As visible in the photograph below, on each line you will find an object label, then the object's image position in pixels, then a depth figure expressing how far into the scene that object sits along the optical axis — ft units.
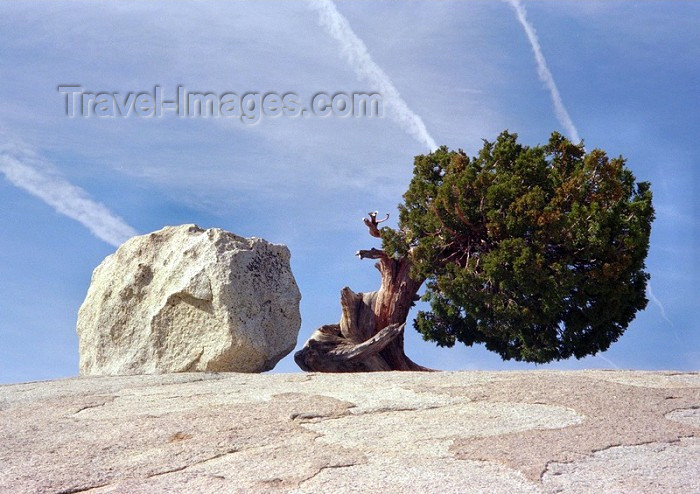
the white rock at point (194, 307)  48.83
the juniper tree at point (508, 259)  54.13
